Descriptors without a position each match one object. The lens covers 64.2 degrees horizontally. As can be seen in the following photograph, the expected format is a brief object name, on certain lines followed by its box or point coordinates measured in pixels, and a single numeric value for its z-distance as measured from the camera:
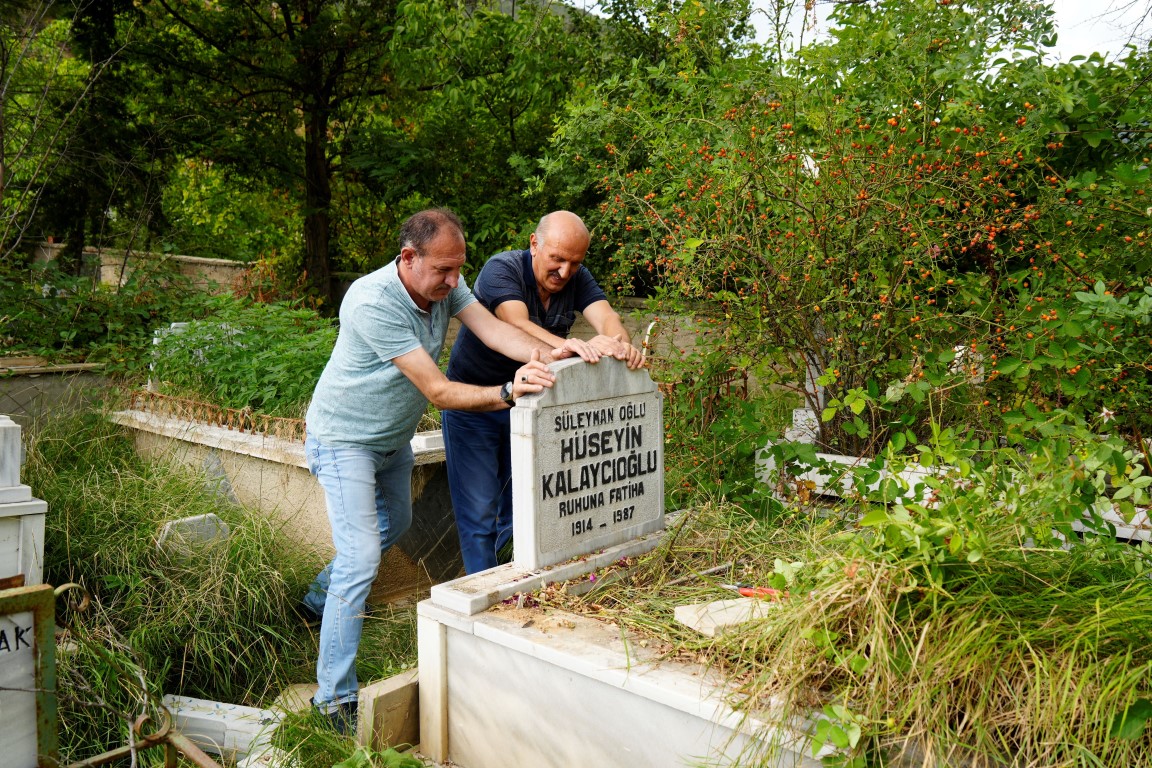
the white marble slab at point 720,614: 2.84
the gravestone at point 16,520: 3.90
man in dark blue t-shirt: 4.14
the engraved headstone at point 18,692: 2.12
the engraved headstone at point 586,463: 3.44
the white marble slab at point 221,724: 3.61
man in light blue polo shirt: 3.49
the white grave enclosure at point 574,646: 2.58
